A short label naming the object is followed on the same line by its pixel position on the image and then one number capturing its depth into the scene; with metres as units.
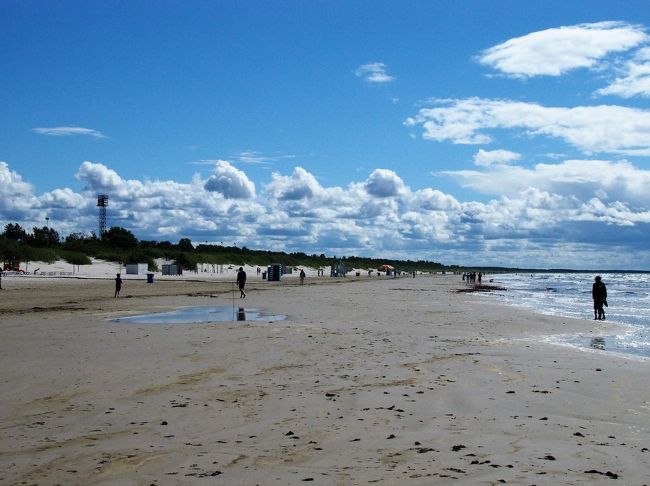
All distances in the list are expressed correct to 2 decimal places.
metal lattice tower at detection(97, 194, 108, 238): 119.84
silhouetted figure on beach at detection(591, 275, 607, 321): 25.55
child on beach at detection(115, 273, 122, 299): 35.21
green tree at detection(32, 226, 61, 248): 90.00
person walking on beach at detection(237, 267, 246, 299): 37.03
